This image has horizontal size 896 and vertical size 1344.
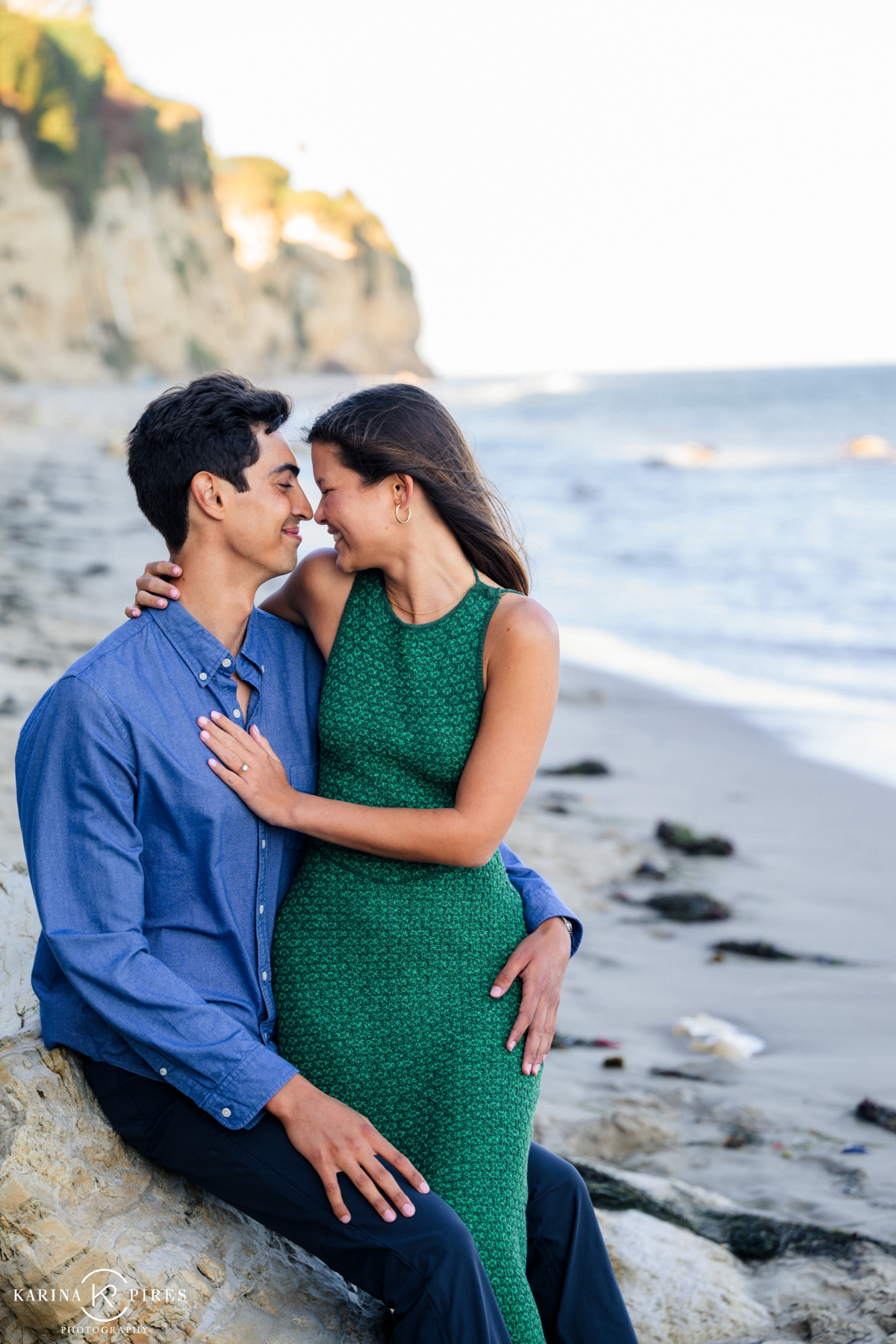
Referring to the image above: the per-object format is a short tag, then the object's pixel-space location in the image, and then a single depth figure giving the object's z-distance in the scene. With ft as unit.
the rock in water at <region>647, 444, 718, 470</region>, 116.37
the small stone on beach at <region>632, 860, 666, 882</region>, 18.43
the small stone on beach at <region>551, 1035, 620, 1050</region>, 13.65
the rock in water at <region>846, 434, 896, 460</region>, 116.06
